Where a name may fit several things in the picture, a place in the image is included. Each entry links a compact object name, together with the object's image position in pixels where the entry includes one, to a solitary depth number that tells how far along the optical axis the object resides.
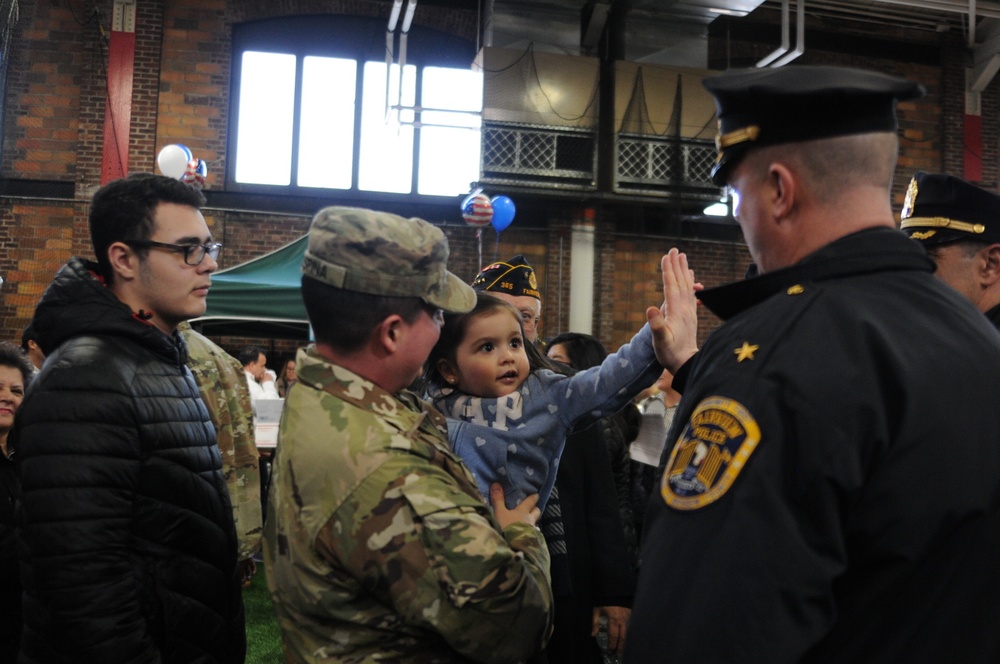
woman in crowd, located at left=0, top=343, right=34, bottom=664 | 2.77
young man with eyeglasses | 2.01
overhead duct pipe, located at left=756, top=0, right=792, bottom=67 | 11.62
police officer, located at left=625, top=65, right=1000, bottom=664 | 1.12
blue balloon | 11.21
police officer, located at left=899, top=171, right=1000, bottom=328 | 2.47
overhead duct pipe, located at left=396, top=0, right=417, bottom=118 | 11.26
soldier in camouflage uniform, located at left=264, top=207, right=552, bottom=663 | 1.51
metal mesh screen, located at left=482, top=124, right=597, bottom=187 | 11.67
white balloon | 9.92
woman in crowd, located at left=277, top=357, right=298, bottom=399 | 10.14
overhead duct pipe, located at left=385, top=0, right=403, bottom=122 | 10.98
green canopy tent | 9.34
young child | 2.37
